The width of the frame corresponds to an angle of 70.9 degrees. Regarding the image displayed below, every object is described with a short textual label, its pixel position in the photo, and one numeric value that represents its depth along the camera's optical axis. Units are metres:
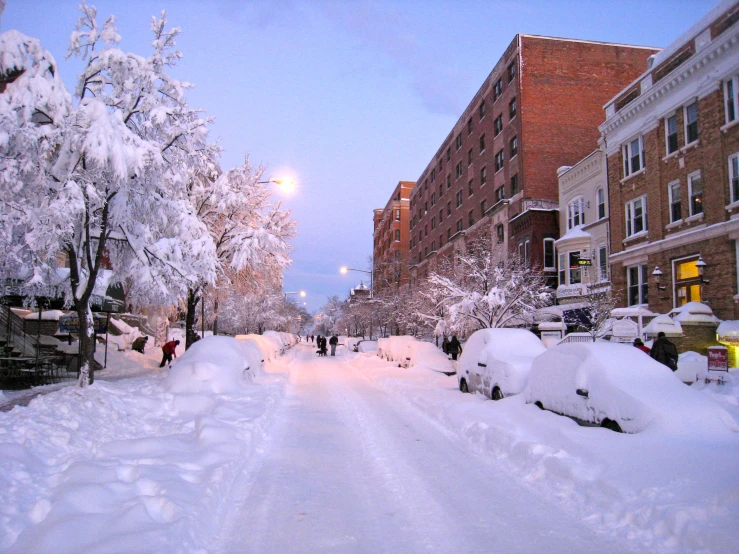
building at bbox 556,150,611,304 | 26.52
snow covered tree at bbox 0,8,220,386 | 8.84
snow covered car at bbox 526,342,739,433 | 7.06
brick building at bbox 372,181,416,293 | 76.84
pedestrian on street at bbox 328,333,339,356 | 40.62
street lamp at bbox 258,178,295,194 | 18.92
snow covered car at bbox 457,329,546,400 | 11.57
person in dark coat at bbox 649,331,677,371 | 13.00
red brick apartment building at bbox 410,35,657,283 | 33.62
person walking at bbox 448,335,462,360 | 25.45
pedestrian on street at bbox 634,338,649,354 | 15.26
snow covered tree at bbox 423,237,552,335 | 21.12
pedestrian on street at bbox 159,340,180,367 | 20.04
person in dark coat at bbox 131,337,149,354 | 24.37
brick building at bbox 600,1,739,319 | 18.23
